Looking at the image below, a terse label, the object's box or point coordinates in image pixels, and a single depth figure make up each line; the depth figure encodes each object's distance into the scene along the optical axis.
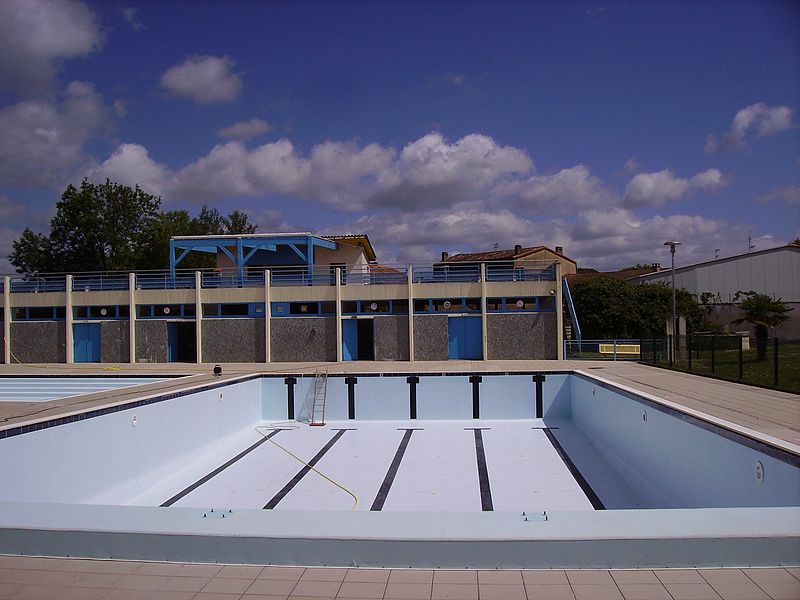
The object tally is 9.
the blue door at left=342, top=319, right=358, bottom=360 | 25.55
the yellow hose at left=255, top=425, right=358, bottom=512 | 10.11
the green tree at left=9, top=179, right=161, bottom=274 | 42.38
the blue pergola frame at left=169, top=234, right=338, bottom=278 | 27.98
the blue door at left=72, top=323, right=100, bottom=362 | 26.92
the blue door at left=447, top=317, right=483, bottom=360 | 25.03
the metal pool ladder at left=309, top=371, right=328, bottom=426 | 17.09
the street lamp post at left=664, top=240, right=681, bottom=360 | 23.94
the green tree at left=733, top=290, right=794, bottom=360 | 22.59
